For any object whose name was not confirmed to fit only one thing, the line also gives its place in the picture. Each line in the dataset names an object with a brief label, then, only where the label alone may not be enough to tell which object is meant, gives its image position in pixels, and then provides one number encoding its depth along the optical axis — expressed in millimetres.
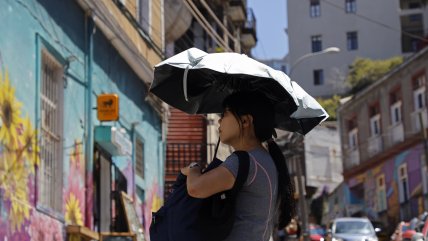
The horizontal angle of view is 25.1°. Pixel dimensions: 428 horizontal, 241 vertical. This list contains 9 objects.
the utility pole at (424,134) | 40428
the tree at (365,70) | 65562
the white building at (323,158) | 64062
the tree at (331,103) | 63953
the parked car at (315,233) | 37406
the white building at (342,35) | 73188
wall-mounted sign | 15578
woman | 4719
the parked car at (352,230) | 28598
